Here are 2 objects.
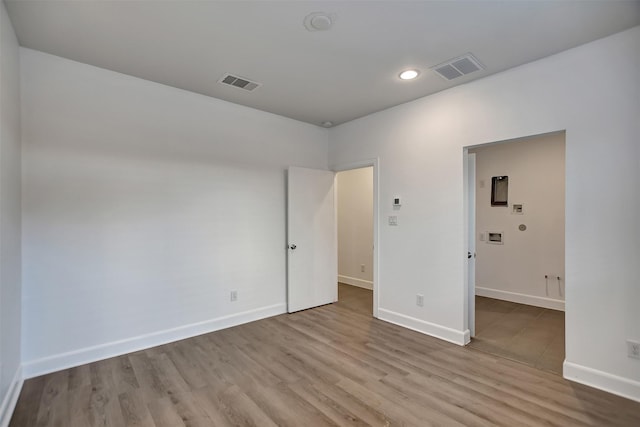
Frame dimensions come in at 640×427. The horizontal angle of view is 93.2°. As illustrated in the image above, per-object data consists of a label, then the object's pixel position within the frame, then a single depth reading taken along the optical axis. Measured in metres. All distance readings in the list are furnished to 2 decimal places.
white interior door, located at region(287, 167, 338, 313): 4.18
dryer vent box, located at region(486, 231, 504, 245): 4.74
